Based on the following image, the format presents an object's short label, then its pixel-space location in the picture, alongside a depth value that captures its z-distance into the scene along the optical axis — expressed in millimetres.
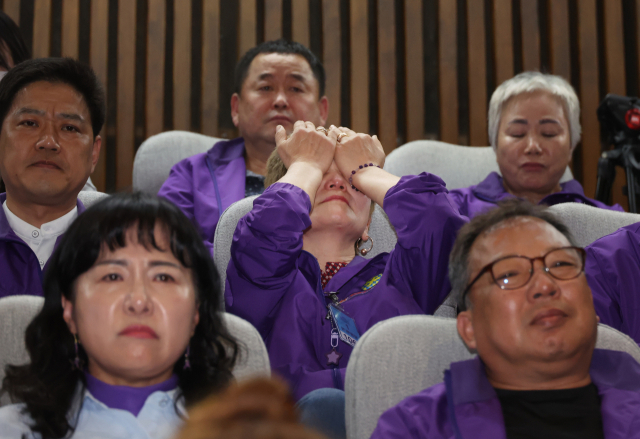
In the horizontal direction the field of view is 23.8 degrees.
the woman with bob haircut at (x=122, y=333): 1835
